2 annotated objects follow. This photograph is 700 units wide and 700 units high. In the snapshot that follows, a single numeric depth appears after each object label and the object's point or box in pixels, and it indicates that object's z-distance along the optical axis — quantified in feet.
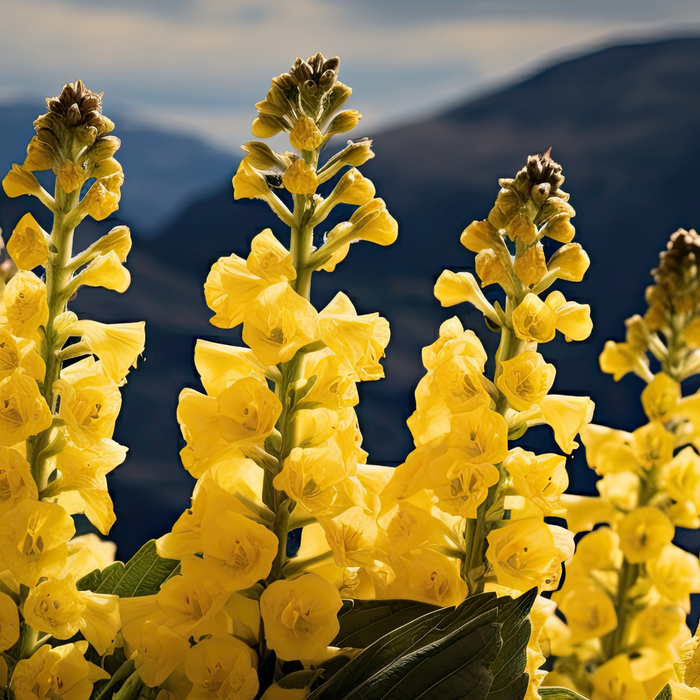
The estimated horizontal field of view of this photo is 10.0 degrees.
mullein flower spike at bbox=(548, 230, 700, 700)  5.19
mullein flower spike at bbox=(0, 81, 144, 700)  5.08
